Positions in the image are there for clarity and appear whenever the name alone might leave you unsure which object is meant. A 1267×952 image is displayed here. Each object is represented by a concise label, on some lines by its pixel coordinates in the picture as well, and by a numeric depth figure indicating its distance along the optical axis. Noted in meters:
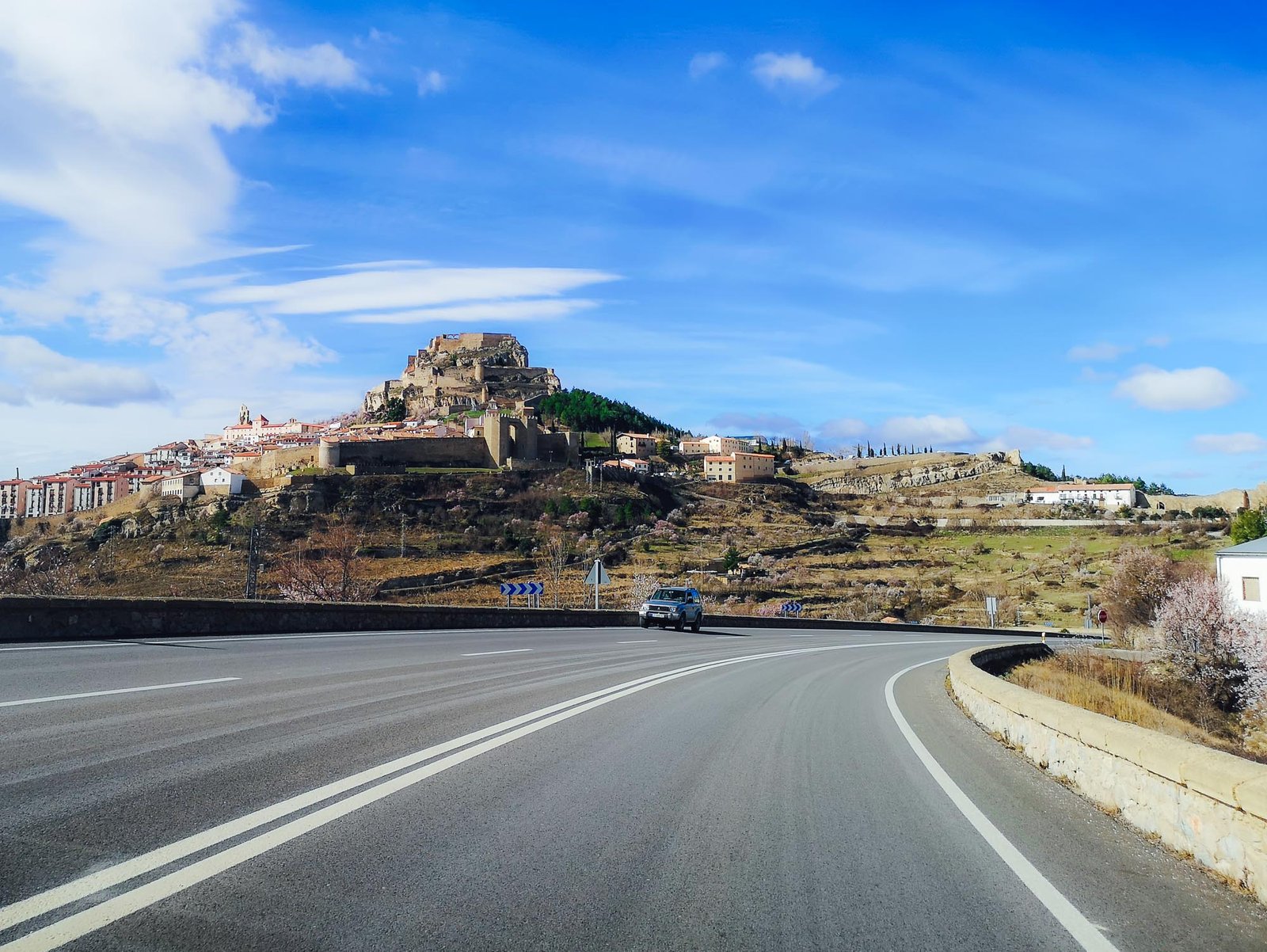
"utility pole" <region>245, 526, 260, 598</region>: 33.25
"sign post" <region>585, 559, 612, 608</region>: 36.72
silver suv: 35.91
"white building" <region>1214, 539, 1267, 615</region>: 46.59
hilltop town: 78.94
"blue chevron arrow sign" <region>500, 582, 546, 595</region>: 39.12
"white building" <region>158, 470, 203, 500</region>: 124.12
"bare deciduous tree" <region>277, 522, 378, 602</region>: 60.27
